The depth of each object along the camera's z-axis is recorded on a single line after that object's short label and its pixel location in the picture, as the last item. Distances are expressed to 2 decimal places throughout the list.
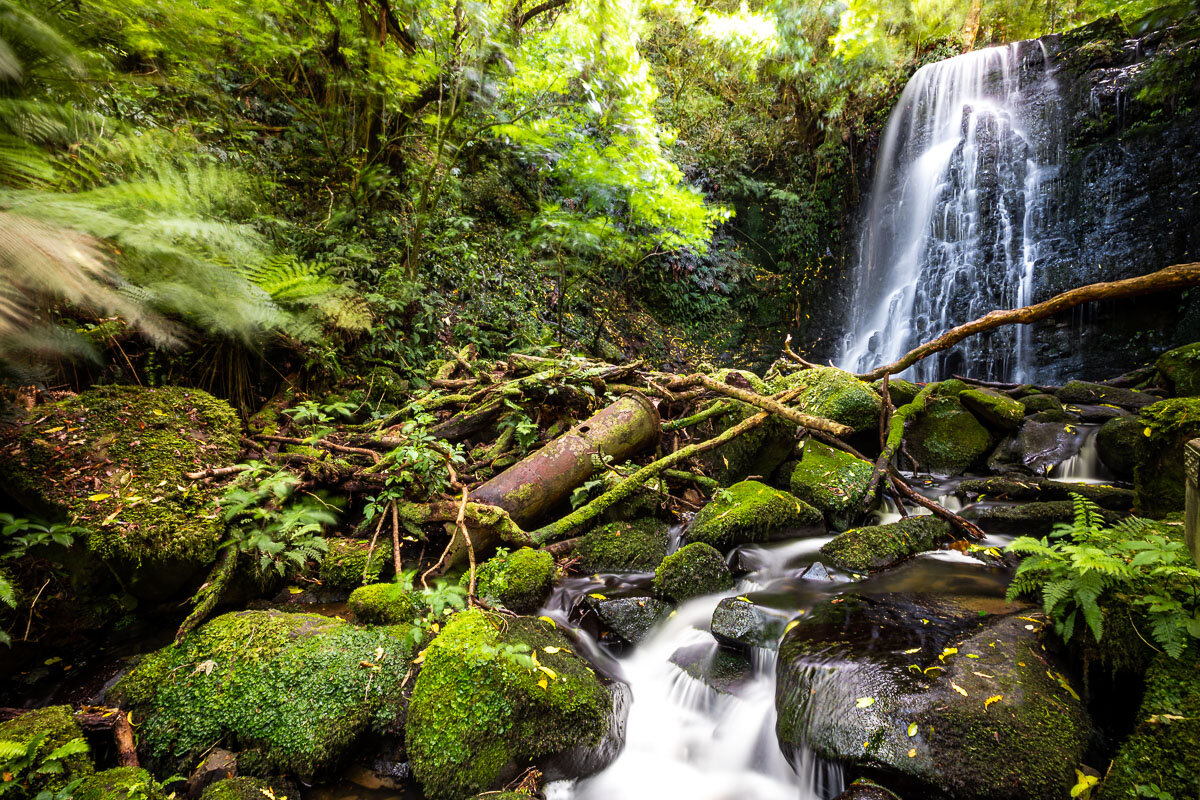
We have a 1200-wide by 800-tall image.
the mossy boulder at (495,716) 2.12
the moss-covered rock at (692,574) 3.43
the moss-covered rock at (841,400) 5.26
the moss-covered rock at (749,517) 3.96
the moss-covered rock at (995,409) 5.96
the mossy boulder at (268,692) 2.19
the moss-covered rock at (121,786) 1.73
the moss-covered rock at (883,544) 3.62
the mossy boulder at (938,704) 1.88
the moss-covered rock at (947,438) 5.82
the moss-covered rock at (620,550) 3.79
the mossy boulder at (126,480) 2.48
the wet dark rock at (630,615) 3.16
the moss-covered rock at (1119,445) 5.00
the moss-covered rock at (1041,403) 6.34
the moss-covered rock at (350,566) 3.30
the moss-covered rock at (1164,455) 3.45
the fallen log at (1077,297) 4.05
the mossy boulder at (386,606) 2.87
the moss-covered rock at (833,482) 4.43
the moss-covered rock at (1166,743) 1.62
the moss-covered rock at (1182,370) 5.63
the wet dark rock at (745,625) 2.94
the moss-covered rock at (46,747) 1.71
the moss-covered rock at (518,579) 3.18
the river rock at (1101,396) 6.15
